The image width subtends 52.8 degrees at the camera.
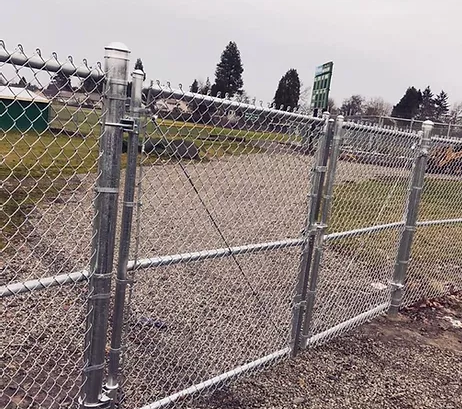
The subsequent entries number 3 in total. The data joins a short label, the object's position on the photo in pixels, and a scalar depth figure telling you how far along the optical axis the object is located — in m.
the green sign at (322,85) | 22.78
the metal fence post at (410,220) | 4.65
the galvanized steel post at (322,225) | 3.54
